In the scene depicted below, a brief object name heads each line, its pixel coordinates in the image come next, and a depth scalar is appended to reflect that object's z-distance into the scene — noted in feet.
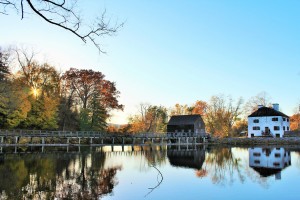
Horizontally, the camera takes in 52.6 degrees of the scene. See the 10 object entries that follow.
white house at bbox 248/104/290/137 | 196.44
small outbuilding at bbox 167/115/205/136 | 192.68
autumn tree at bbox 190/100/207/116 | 253.44
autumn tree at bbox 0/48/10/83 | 135.03
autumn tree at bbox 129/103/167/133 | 242.17
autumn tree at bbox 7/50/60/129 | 144.05
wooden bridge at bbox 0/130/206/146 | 128.36
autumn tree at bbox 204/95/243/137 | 233.14
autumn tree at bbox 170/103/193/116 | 265.34
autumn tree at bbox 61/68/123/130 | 173.87
